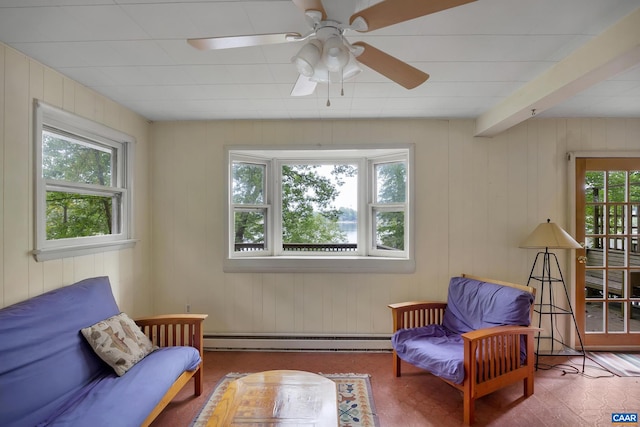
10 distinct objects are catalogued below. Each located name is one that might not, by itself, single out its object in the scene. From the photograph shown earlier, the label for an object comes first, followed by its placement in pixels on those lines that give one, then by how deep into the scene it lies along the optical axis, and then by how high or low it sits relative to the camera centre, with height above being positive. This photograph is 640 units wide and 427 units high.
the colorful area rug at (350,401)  2.06 -1.40
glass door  3.04 -0.35
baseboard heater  3.12 -1.33
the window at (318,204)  3.33 +0.12
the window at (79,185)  2.06 +0.24
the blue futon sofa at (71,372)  1.46 -0.90
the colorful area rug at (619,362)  2.66 -1.39
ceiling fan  1.09 +0.73
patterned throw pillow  1.88 -0.84
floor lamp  2.71 -0.56
